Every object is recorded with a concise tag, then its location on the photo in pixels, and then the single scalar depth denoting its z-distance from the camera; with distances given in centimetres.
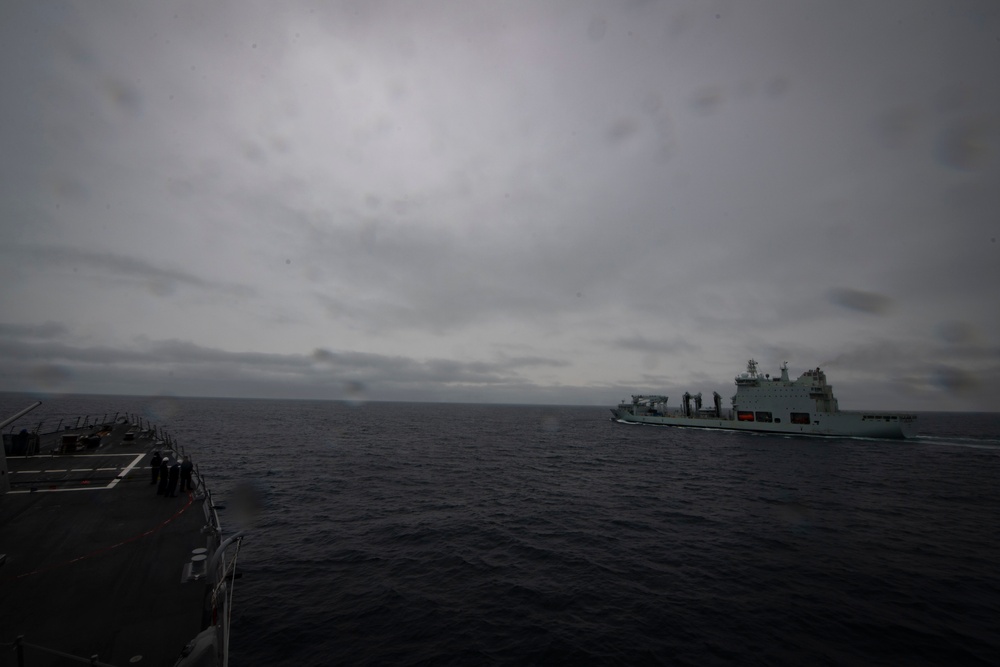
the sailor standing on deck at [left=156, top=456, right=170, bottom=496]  2078
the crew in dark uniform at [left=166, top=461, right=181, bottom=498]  2023
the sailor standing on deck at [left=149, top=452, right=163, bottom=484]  2227
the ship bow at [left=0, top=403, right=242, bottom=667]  899
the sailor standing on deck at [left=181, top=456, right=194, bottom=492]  2094
